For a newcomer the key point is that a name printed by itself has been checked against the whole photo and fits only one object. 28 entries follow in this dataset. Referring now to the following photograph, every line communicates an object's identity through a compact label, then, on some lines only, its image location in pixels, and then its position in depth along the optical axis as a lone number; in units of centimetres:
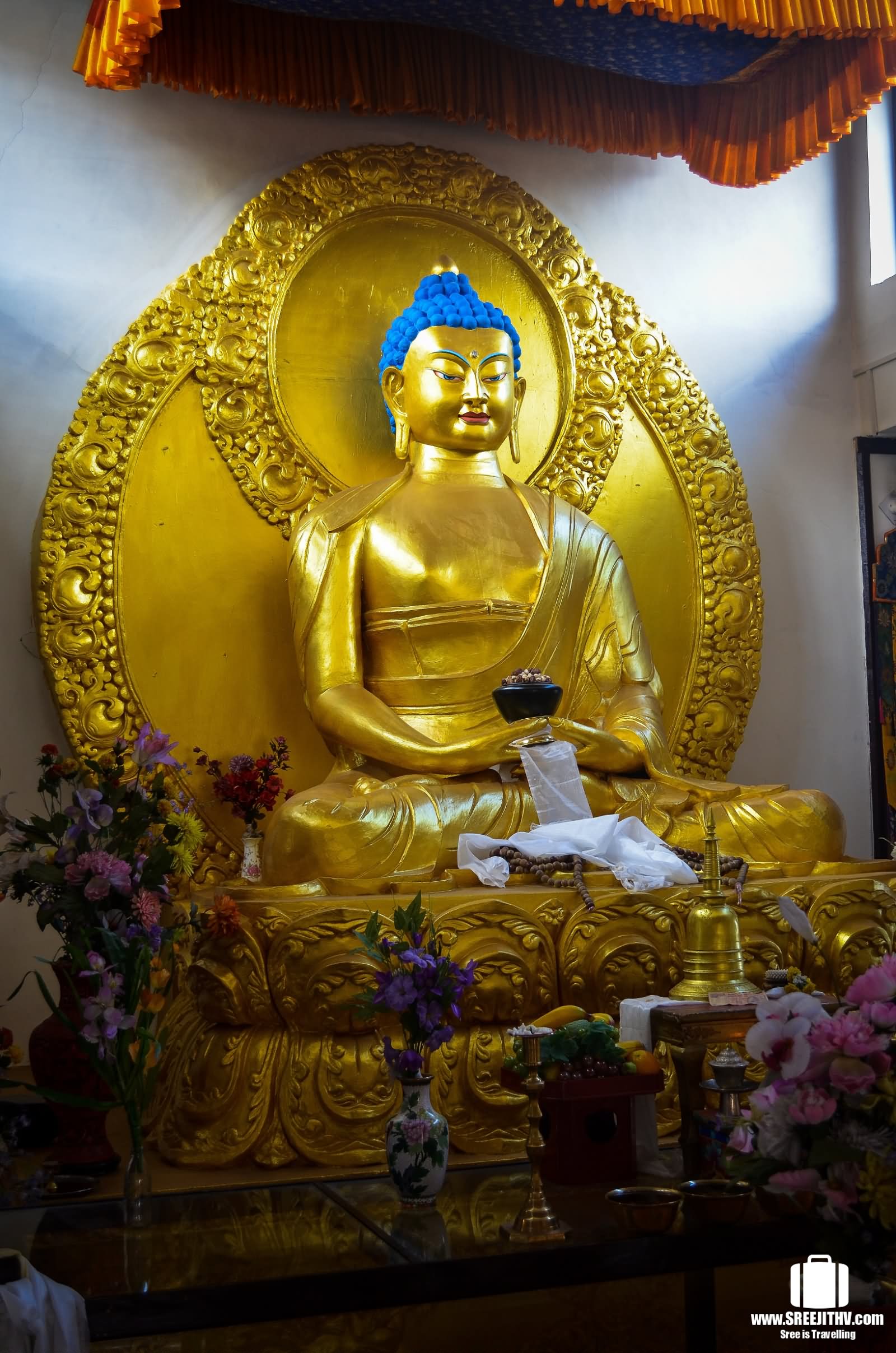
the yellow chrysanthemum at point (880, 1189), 215
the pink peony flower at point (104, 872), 322
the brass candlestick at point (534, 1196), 270
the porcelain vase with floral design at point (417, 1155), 300
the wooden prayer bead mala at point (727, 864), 428
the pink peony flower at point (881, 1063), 224
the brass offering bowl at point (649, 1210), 271
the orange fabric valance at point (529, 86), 526
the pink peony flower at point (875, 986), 230
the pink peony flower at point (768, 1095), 229
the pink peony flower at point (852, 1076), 221
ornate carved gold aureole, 517
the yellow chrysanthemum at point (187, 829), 342
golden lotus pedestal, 384
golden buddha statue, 471
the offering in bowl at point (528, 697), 482
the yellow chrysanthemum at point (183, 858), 339
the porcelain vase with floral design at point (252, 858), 503
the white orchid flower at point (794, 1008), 234
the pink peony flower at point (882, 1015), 224
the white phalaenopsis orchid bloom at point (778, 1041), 231
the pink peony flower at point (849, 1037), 222
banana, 346
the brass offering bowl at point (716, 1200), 276
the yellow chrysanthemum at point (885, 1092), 220
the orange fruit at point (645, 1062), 331
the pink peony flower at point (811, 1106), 222
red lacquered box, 324
